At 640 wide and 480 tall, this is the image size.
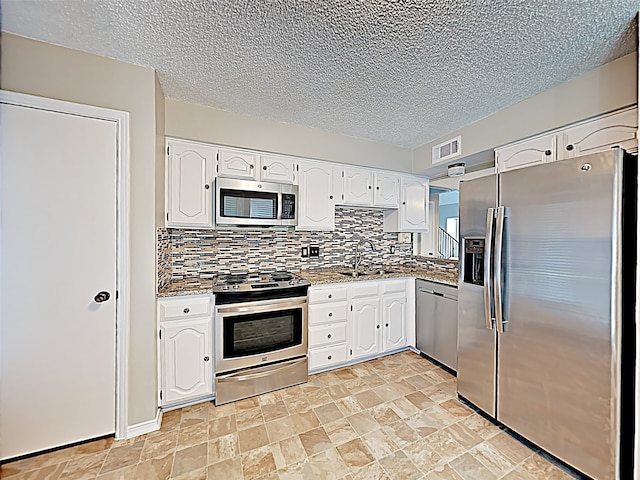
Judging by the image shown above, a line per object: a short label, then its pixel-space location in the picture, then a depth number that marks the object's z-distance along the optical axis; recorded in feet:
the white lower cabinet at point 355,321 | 8.70
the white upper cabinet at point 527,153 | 6.98
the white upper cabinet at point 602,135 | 5.62
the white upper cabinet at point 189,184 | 7.71
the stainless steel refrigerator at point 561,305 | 4.55
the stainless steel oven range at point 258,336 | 7.23
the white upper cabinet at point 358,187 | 10.30
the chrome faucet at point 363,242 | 11.71
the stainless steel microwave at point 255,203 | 8.04
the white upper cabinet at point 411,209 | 11.49
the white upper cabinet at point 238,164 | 8.30
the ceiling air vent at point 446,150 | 9.40
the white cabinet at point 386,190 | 10.92
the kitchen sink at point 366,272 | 10.09
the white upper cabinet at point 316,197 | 9.46
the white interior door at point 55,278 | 5.24
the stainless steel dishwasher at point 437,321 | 8.70
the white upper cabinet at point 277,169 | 8.83
